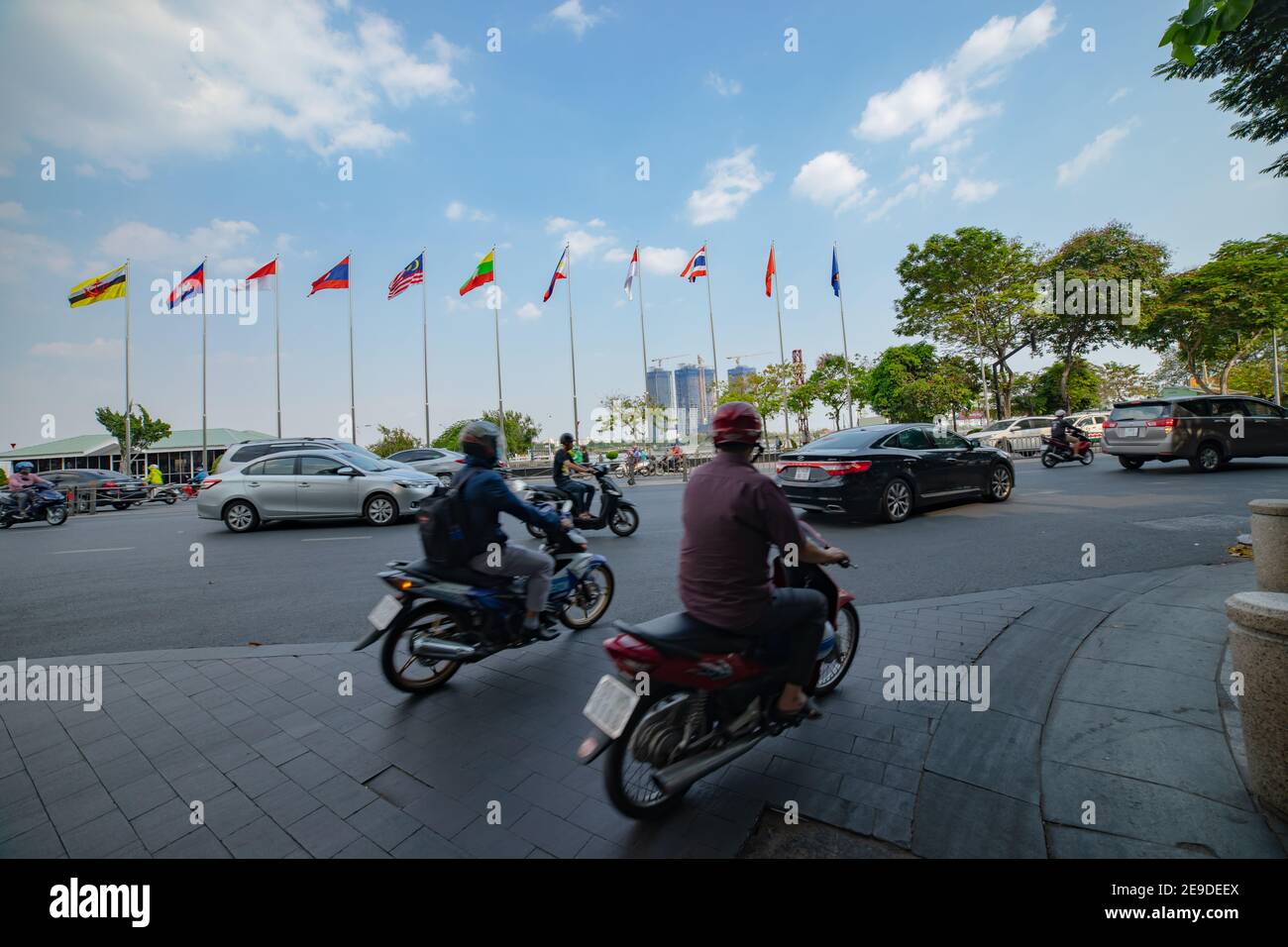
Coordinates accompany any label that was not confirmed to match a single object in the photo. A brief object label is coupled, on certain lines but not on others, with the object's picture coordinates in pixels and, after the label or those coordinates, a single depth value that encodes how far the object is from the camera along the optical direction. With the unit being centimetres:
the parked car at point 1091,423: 3032
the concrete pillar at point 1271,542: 424
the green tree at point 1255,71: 673
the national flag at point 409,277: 2686
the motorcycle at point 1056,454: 1755
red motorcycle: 244
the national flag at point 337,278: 2591
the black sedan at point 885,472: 902
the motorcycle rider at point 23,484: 1413
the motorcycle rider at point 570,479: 959
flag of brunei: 2328
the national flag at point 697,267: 2942
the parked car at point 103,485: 1989
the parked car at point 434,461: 2201
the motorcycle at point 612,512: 949
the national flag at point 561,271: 2991
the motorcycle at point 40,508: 1420
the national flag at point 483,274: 2842
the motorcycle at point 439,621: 374
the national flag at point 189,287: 2555
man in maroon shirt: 254
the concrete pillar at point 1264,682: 224
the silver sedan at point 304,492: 1130
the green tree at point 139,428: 4441
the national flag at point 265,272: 2616
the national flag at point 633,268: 3250
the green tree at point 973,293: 3344
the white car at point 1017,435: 2814
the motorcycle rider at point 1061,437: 1748
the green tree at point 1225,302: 2967
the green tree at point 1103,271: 3209
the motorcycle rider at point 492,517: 391
